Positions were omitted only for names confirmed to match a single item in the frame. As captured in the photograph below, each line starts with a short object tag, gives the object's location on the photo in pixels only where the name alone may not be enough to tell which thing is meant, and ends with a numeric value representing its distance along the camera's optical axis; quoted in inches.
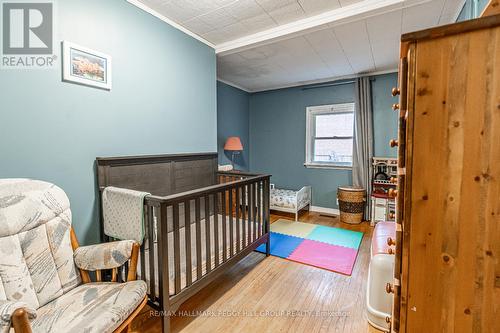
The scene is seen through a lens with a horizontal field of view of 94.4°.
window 160.9
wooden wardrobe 29.4
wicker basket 142.7
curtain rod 152.7
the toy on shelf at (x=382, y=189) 134.5
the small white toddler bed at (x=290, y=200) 148.2
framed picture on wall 62.8
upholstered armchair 44.0
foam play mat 96.0
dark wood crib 56.9
